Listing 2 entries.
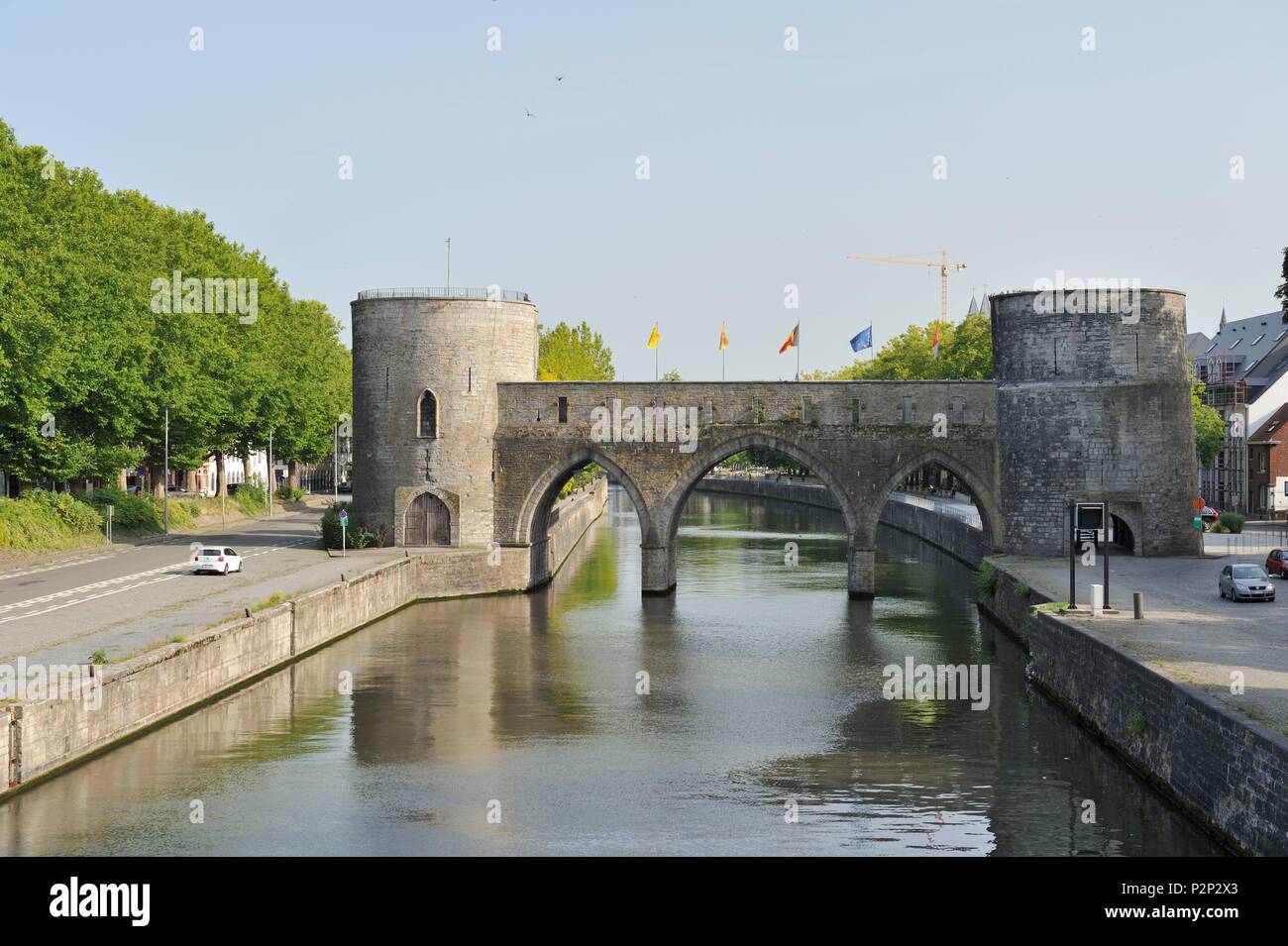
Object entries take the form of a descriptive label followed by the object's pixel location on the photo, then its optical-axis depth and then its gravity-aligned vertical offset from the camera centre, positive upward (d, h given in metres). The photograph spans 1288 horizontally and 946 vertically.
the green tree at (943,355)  89.31 +7.45
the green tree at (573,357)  105.75 +8.61
